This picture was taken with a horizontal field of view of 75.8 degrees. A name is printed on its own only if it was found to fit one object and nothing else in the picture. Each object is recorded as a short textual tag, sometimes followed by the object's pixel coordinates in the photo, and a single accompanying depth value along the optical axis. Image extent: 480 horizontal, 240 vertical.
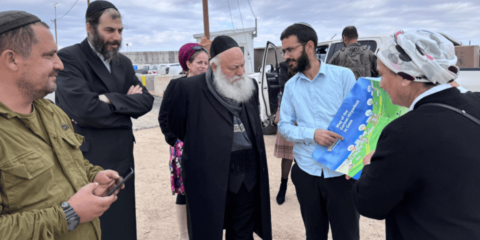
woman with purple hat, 3.00
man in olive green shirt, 1.15
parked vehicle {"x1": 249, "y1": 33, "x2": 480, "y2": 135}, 6.04
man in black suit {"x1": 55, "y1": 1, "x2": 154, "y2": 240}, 2.28
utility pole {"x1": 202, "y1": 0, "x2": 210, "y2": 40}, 11.81
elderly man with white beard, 2.33
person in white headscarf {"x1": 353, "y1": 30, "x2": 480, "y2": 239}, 1.13
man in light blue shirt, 2.28
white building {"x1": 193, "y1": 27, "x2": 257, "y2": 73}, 15.91
